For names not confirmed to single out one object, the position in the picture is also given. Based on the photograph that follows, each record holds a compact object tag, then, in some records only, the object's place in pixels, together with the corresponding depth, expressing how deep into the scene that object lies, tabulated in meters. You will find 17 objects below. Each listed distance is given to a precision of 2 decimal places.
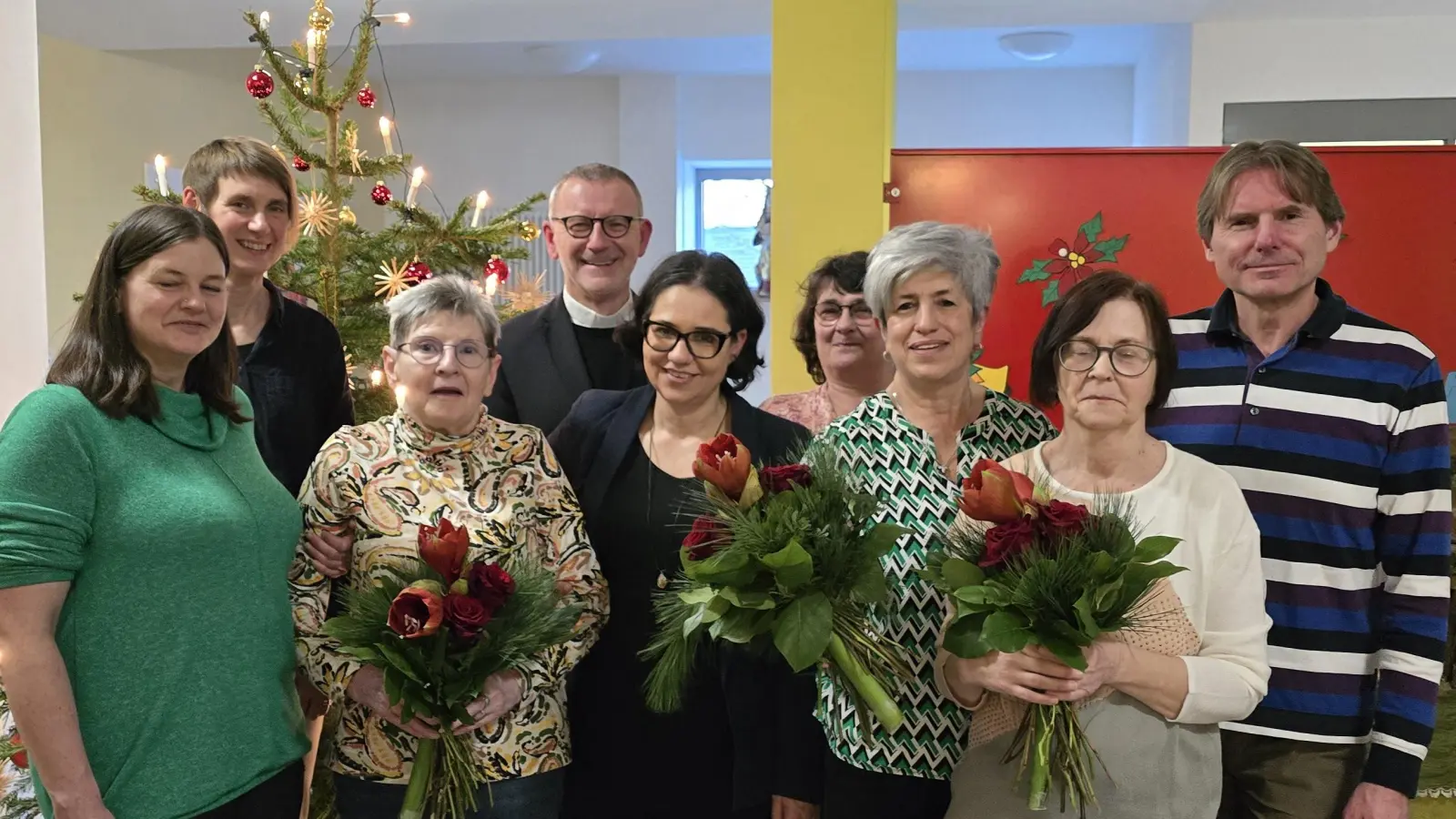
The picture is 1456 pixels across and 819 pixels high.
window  8.74
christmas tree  2.94
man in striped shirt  1.95
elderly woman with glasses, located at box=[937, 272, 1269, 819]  1.61
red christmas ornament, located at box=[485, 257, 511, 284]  3.09
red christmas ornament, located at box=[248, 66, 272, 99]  2.88
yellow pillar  4.00
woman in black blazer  2.04
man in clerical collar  2.74
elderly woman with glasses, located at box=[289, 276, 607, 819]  1.88
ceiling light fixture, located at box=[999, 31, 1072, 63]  6.84
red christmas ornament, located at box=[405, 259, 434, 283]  2.87
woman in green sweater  1.57
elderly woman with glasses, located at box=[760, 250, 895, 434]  2.63
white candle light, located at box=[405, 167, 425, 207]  3.06
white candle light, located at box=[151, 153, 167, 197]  2.91
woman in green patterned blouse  1.85
